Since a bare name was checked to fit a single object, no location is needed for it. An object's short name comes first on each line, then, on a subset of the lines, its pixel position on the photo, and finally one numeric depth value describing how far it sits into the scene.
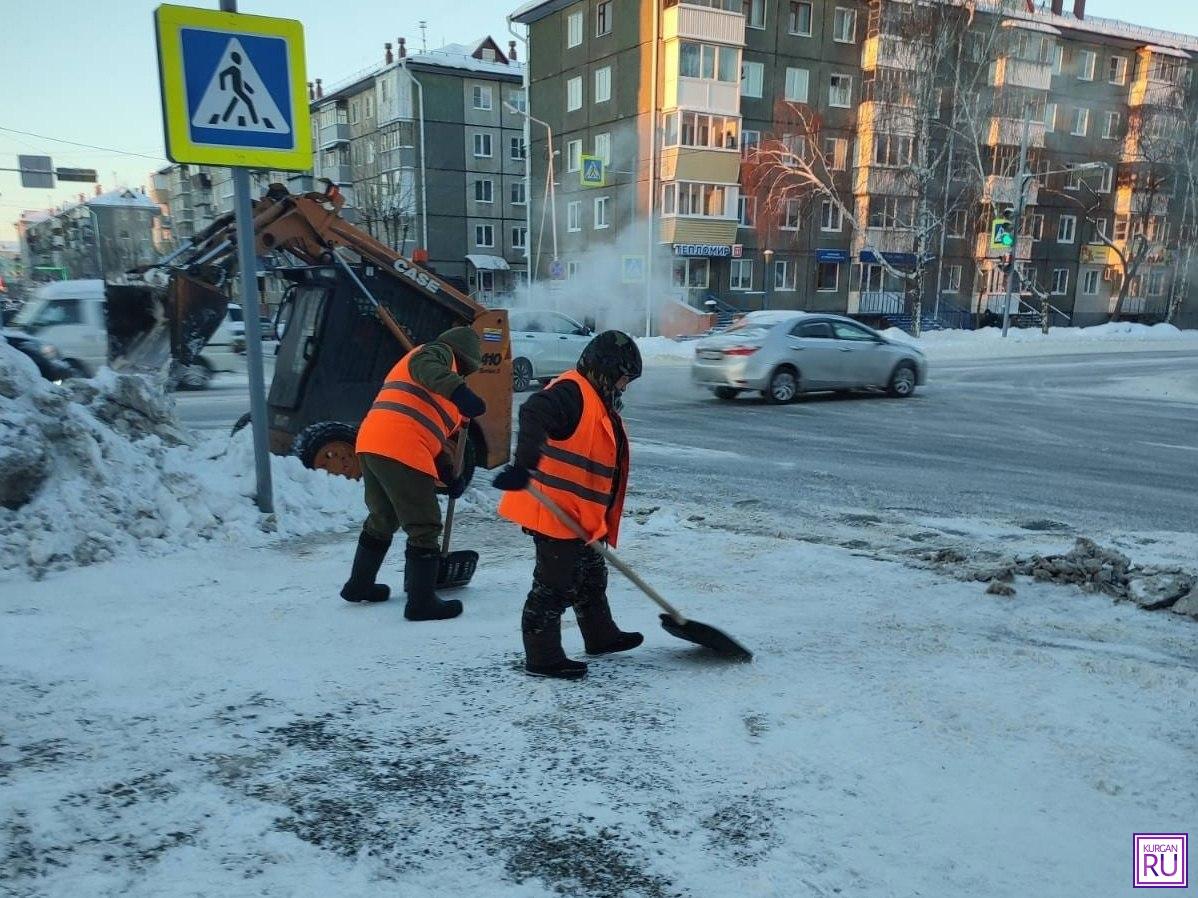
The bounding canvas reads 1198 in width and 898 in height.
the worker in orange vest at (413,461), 4.19
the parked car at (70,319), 14.21
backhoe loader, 6.86
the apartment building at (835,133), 33.56
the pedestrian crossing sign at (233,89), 4.89
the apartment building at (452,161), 47.09
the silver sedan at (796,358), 13.69
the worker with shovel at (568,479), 3.45
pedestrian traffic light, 30.67
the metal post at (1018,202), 30.73
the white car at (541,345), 14.90
